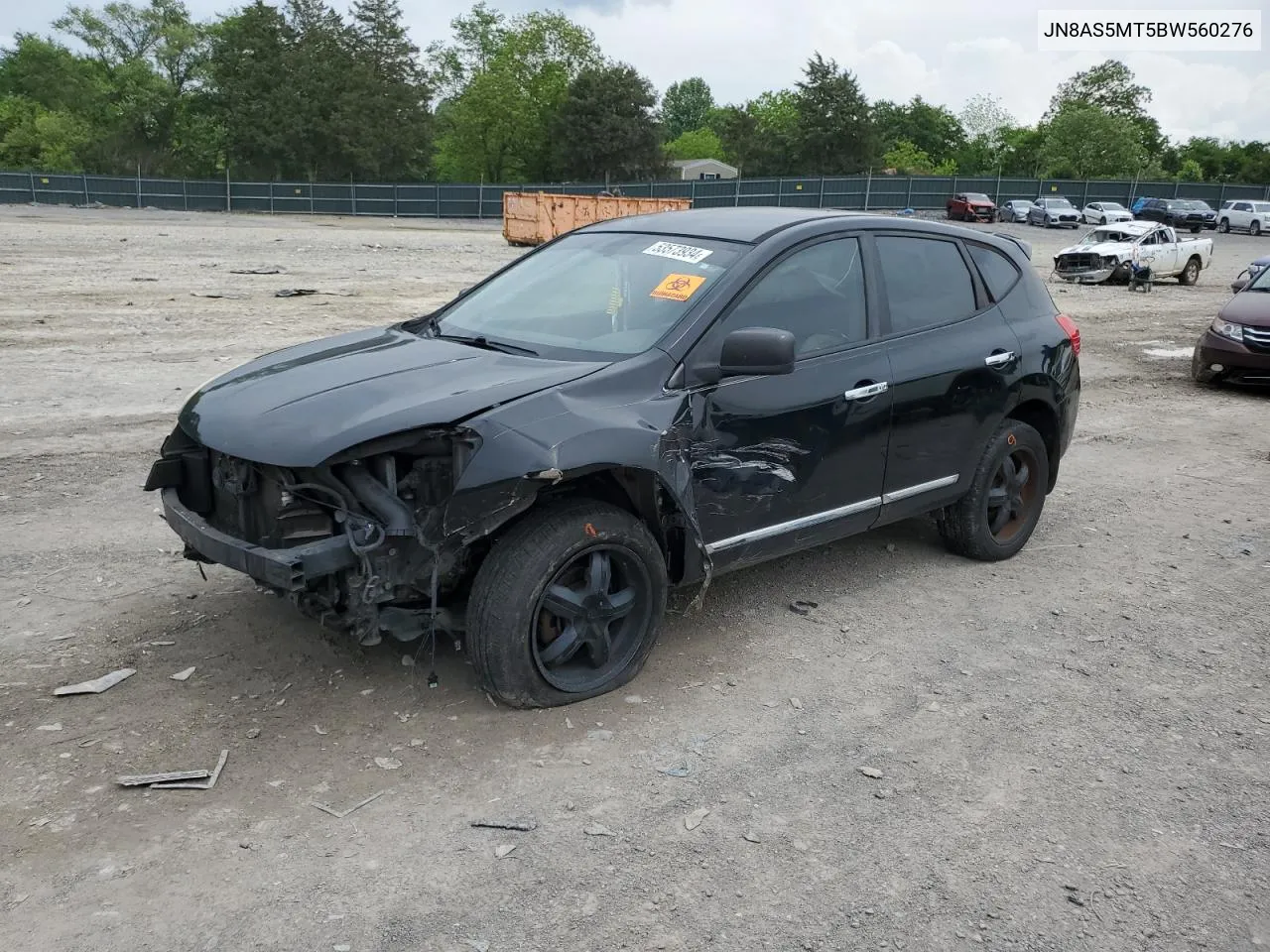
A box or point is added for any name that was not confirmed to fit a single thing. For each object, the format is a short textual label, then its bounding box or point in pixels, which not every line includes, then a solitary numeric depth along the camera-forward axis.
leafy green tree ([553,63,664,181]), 68.31
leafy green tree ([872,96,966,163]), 102.19
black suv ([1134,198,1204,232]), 47.78
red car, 49.44
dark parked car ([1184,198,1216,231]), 48.31
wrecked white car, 22.73
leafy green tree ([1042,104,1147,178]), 78.38
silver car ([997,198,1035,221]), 50.22
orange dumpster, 30.08
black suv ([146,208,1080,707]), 3.49
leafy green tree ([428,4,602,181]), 75.94
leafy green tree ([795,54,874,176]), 72.69
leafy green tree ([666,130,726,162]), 115.31
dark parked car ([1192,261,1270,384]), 10.74
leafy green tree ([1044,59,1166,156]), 92.50
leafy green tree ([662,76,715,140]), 140.50
